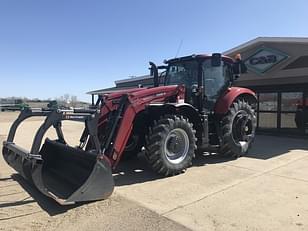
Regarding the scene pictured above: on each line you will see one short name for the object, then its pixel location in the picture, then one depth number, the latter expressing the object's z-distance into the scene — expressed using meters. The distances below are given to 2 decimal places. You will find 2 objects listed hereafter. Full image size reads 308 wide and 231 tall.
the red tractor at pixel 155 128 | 3.64
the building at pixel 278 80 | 8.50
